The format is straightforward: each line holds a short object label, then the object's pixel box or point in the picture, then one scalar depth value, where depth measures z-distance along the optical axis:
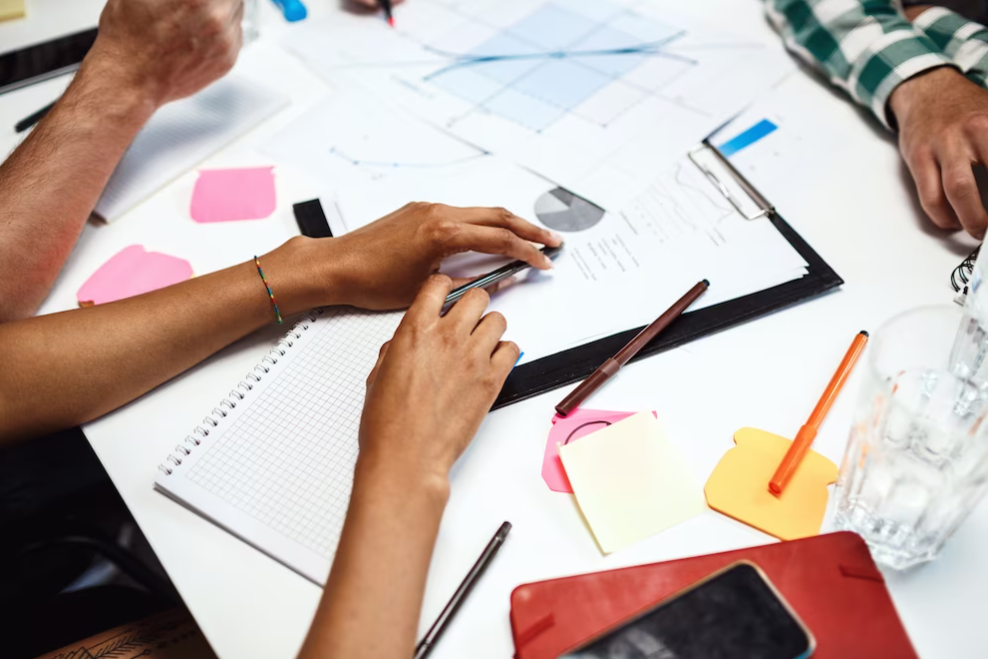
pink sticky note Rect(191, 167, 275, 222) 0.99
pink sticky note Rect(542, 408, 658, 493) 0.71
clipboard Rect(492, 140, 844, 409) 0.77
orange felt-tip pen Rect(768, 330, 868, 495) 0.68
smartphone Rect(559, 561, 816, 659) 0.53
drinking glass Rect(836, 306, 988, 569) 0.59
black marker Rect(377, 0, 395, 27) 1.27
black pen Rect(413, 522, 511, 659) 0.60
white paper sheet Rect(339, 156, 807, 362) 0.83
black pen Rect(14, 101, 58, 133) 1.10
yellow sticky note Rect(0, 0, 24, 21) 1.33
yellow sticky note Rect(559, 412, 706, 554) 0.67
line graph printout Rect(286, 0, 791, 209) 1.02
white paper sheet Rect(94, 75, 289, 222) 1.01
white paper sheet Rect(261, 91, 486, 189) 1.03
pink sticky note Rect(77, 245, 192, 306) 0.89
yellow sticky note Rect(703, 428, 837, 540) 0.66
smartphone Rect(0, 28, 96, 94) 1.20
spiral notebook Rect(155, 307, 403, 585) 0.67
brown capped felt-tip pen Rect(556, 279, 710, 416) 0.75
